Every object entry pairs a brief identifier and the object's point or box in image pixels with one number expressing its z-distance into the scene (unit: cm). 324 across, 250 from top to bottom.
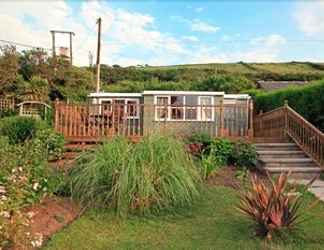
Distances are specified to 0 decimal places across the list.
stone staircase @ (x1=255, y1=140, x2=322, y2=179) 979
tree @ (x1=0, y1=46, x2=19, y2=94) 2828
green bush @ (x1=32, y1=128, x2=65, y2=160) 1008
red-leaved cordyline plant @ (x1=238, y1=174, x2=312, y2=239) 482
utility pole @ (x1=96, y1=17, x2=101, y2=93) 2699
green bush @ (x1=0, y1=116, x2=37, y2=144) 1142
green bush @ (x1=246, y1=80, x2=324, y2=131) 1170
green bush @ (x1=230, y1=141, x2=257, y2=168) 1061
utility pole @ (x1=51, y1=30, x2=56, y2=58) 3574
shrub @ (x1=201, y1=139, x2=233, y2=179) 1028
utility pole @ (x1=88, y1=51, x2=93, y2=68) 4085
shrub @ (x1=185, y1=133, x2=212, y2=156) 1062
